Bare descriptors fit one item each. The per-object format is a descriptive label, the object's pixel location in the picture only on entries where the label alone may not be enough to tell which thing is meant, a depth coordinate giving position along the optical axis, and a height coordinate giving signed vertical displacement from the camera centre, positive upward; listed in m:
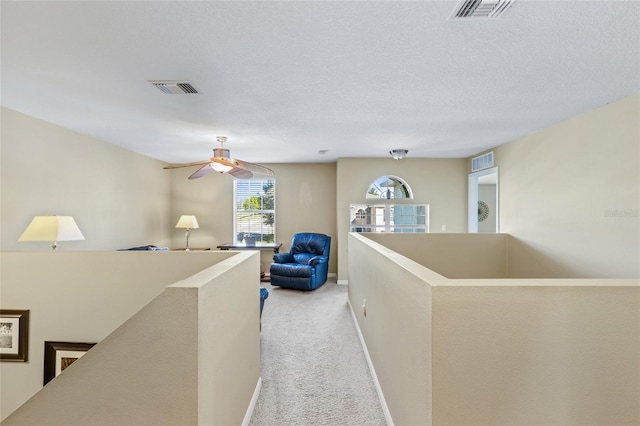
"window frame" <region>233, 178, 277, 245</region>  6.43 +0.13
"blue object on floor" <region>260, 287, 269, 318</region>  3.26 -0.91
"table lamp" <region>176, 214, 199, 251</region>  5.73 -0.12
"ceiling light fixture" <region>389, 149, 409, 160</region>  4.86 +1.12
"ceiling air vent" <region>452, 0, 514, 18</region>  1.45 +1.10
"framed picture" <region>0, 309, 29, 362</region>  2.33 -1.00
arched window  5.82 +0.59
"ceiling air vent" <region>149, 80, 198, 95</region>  2.31 +1.08
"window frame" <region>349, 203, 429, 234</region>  5.83 -0.02
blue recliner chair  5.11 -0.89
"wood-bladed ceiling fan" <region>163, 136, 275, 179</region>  3.69 +0.68
